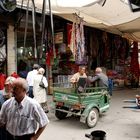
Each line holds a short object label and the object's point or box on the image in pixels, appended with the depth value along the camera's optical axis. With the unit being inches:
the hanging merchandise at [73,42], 435.7
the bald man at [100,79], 358.0
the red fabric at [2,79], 375.7
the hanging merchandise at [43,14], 190.4
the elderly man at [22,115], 136.7
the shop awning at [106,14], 395.2
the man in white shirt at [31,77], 370.9
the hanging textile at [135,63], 654.1
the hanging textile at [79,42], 432.1
